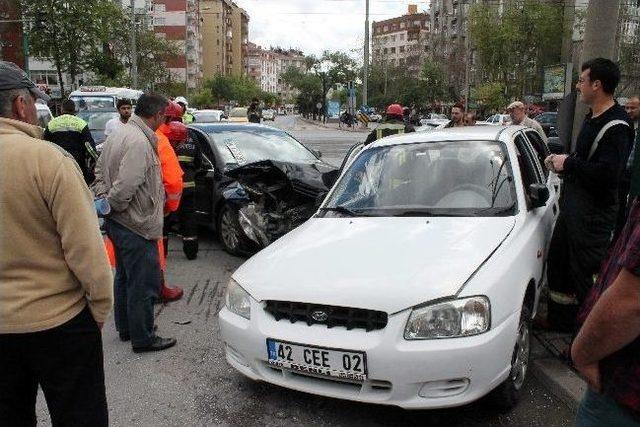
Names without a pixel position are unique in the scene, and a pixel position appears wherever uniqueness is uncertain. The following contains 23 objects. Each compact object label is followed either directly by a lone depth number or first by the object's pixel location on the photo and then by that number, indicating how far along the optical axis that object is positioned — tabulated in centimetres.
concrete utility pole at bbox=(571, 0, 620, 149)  505
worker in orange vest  477
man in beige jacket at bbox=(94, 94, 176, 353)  398
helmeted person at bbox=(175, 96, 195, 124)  1060
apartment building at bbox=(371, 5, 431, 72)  13625
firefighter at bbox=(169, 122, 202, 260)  633
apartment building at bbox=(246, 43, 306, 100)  16425
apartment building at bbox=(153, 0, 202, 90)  8812
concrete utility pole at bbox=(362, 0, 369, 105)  3400
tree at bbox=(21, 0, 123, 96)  3381
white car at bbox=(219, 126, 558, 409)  289
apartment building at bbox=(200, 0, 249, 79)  10694
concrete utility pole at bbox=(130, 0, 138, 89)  3128
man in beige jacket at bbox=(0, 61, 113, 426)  198
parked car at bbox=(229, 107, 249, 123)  2805
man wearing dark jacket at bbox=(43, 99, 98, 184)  887
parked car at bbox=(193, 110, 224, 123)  2227
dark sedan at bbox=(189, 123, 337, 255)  665
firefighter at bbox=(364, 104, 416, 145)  776
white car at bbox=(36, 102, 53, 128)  1273
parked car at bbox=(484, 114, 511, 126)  2848
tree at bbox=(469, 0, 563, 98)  4434
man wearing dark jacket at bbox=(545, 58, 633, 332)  380
